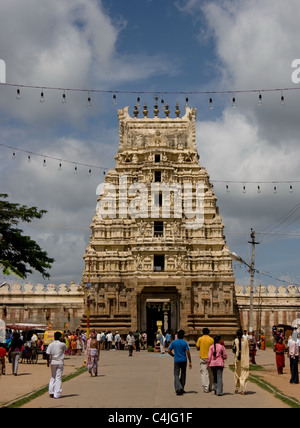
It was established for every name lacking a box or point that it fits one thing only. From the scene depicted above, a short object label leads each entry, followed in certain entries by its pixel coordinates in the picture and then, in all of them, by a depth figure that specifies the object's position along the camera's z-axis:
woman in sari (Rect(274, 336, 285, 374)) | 25.41
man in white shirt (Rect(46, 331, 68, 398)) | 16.90
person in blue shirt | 17.59
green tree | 44.16
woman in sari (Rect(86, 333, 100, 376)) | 23.52
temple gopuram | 52.00
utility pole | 42.75
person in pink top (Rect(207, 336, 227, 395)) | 17.58
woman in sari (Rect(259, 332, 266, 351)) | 51.28
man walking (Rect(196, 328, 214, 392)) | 18.31
